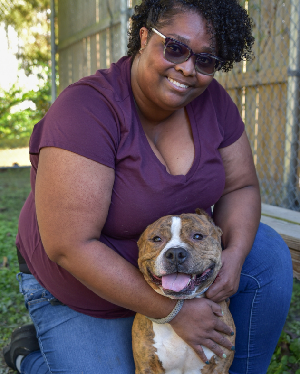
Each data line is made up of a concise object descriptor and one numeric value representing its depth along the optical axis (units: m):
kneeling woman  1.89
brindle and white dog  1.89
